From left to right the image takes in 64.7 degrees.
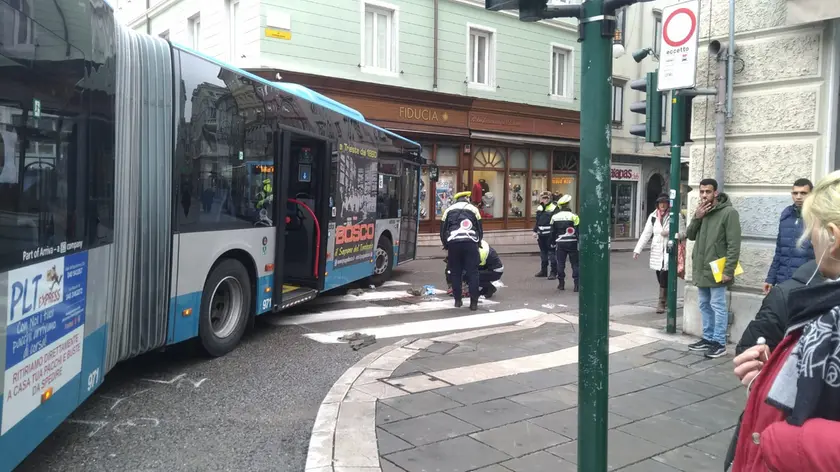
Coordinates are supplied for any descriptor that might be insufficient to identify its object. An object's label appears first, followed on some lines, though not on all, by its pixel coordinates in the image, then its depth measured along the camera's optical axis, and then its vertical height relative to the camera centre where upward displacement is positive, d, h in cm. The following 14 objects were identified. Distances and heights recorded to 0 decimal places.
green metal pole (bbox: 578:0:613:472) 290 -11
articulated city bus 336 +4
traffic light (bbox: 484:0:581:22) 302 +94
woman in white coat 955 -35
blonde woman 164 -43
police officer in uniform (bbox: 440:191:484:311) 973 -40
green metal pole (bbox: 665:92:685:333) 739 +24
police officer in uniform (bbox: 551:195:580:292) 1211 -45
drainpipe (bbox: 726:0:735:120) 722 +167
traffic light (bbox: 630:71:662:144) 743 +118
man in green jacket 672 -39
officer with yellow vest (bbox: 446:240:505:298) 1102 -96
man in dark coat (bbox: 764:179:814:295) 576 -22
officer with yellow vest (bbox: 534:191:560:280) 1370 -36
